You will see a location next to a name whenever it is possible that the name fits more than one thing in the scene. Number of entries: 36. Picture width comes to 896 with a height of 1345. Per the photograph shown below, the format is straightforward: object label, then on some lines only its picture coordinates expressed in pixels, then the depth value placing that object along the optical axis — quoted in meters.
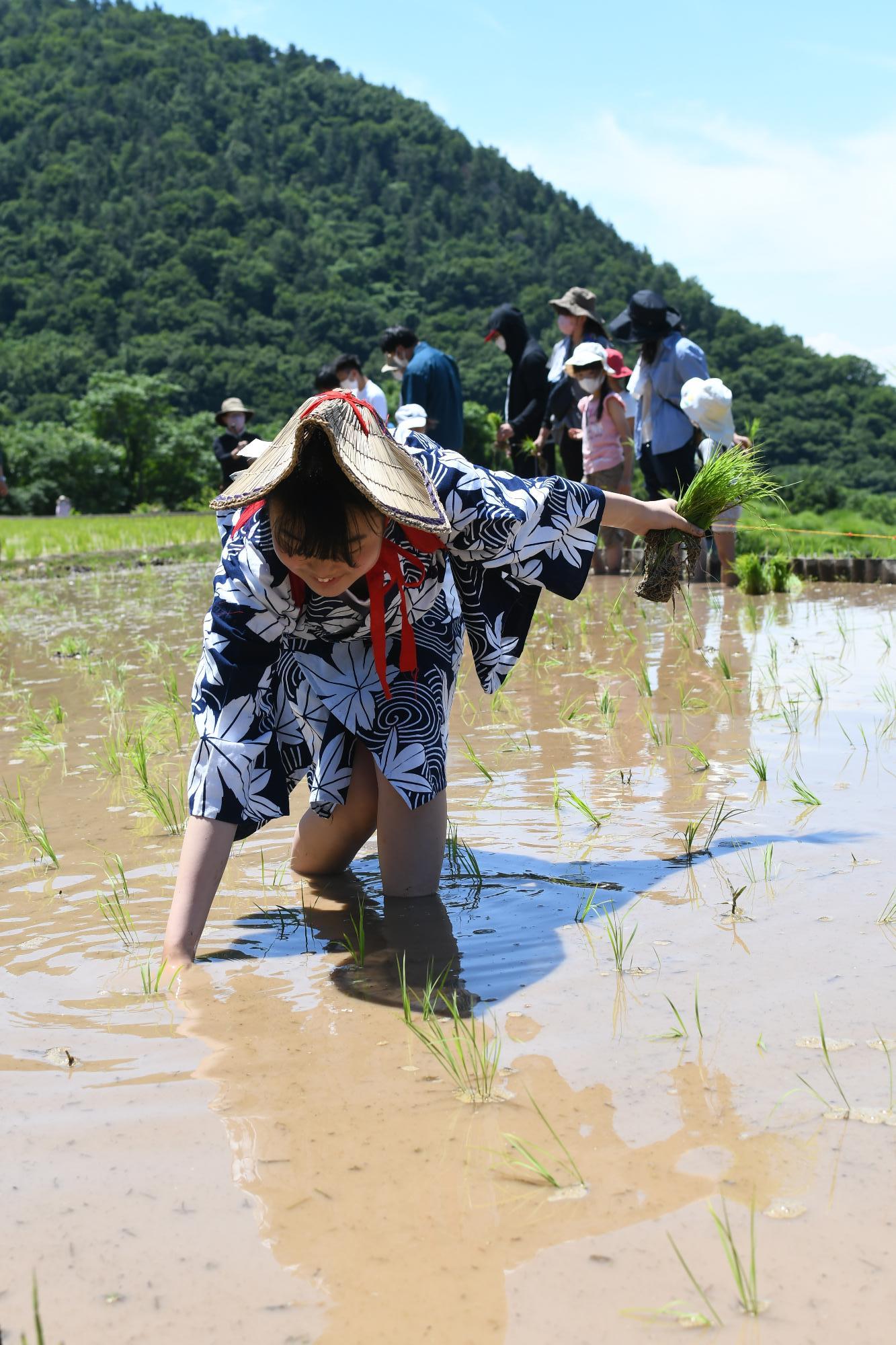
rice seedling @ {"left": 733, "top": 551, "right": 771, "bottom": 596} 7.71
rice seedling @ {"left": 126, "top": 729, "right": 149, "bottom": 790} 3.55
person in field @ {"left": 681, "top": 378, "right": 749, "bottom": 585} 7.29
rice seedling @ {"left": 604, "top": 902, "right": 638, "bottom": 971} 2.32
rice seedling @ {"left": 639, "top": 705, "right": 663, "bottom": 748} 4.01
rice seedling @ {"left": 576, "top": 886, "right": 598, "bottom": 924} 2.59
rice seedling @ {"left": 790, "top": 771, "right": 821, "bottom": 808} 3.28
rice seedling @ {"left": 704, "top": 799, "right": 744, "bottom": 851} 3.06
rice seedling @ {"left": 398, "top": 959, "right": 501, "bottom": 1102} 1.88
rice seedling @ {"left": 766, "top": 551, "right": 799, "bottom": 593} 7.72
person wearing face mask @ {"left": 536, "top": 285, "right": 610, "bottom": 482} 8.77
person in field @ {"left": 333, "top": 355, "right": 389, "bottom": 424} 8.85
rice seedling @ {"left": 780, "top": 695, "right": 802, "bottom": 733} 4.15
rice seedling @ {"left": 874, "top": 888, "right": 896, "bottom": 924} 2.42
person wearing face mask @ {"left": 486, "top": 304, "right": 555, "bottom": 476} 9.74
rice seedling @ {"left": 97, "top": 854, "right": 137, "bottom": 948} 2.63
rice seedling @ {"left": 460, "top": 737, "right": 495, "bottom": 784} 3.71
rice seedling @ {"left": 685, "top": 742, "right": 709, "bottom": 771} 3.76
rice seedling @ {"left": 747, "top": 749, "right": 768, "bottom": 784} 3.54
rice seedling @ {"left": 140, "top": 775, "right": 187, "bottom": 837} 3.36
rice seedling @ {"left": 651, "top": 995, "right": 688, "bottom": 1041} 2.00
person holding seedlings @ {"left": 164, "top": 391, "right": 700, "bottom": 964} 2.32
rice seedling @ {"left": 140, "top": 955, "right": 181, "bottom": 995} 2.33
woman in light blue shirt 7.68
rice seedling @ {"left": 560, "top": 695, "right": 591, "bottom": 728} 4.50
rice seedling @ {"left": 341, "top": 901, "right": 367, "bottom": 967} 2.49
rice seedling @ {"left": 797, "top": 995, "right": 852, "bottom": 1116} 1.76
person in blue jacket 8.83
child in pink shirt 8.61
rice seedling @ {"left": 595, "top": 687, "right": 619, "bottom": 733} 4.38
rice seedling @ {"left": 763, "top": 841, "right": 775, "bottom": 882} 2.76
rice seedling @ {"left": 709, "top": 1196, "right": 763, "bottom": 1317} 1.34
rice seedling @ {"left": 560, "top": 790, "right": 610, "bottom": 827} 3.29
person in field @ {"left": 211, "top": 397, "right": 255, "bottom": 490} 11.77
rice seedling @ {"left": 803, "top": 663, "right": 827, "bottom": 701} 4.45
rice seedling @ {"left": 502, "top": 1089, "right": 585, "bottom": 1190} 1.61
